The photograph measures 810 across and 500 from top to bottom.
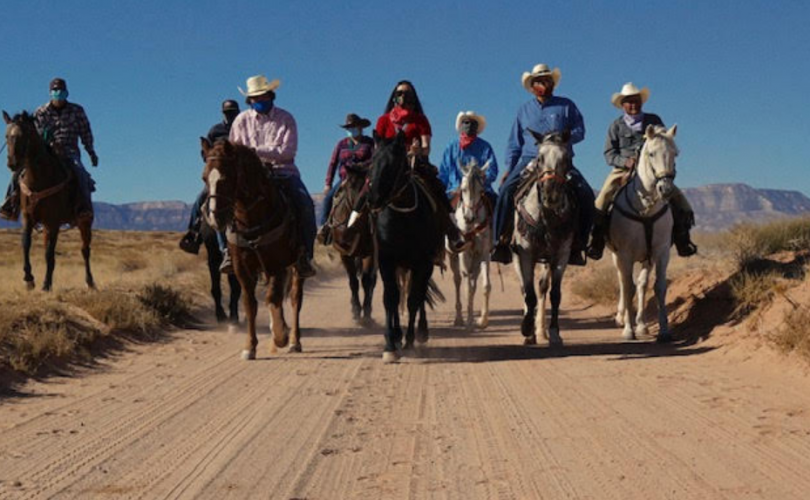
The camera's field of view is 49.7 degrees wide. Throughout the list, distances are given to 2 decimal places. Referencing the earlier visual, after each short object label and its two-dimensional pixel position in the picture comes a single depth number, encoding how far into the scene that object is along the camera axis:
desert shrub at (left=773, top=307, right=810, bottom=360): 9.01
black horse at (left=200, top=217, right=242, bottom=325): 13.94
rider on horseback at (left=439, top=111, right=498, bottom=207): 15.17
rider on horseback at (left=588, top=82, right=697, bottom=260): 12.80
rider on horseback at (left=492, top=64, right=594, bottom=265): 11.95
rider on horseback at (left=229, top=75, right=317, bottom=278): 11.44
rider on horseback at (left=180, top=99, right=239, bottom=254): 13.78
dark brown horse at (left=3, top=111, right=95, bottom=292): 14.15
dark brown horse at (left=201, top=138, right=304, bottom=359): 9.84
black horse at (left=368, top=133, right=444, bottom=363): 10.16
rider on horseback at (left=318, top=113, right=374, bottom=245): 14.62
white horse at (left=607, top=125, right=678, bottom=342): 11.35
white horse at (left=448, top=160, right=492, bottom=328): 14.23
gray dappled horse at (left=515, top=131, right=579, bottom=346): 10.91
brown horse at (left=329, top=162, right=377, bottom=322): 12.26
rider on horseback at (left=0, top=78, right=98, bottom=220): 15.34
